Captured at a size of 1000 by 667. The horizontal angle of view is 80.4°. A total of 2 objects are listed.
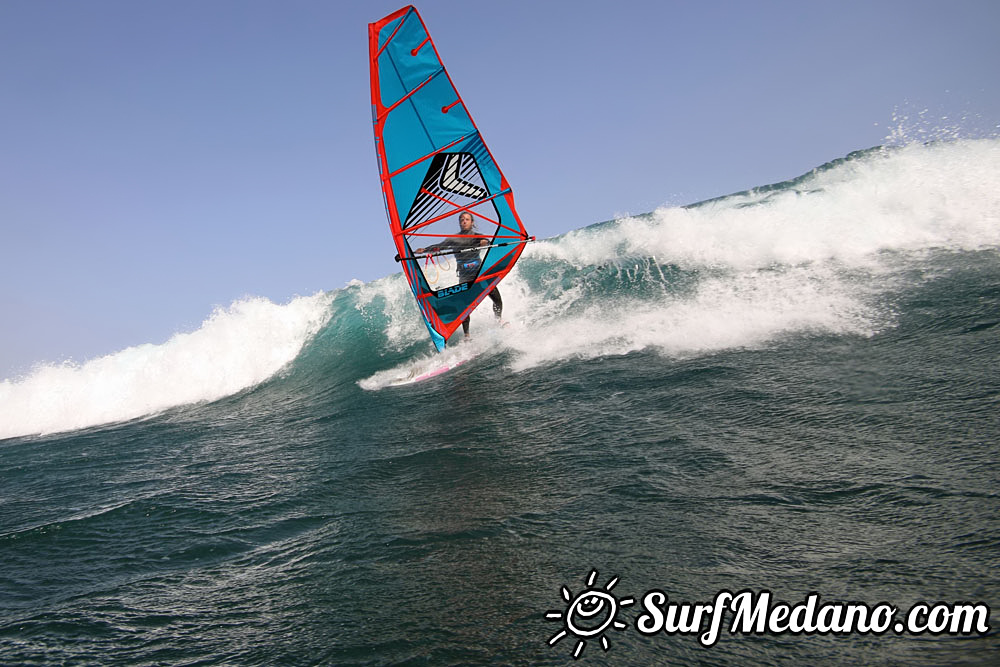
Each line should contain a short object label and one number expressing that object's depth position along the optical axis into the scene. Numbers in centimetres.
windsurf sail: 785
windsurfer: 840
